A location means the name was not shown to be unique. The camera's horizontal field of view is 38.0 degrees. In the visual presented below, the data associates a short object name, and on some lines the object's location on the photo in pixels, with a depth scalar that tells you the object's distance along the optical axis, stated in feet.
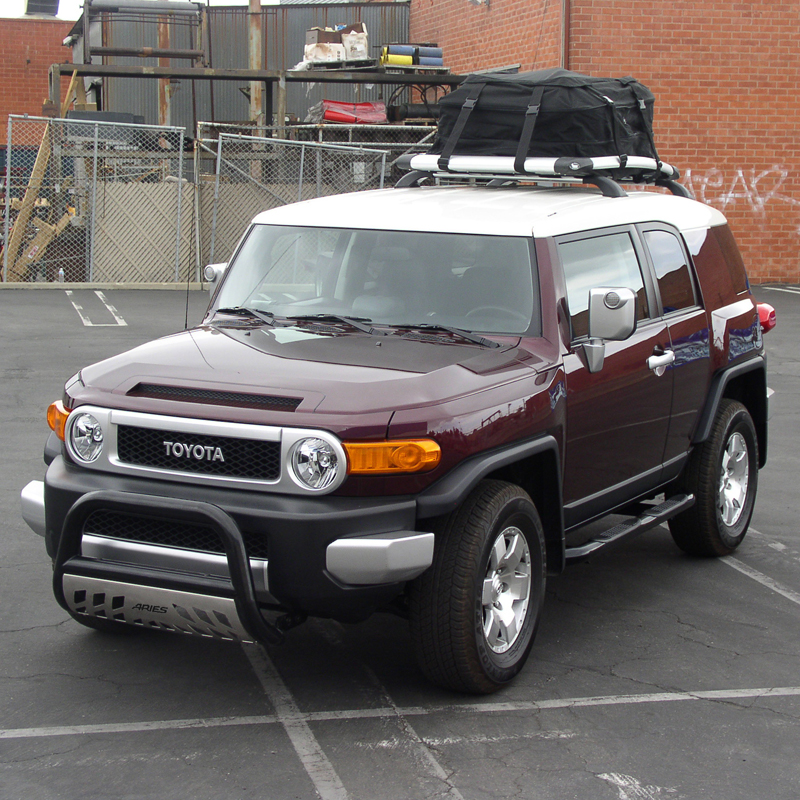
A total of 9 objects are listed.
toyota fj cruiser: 13.34
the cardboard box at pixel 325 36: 79.77
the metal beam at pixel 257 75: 71.92
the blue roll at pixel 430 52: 79.56
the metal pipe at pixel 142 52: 77.25
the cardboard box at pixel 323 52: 78.02
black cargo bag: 20.79
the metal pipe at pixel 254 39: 79.20
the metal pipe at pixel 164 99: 83.49
